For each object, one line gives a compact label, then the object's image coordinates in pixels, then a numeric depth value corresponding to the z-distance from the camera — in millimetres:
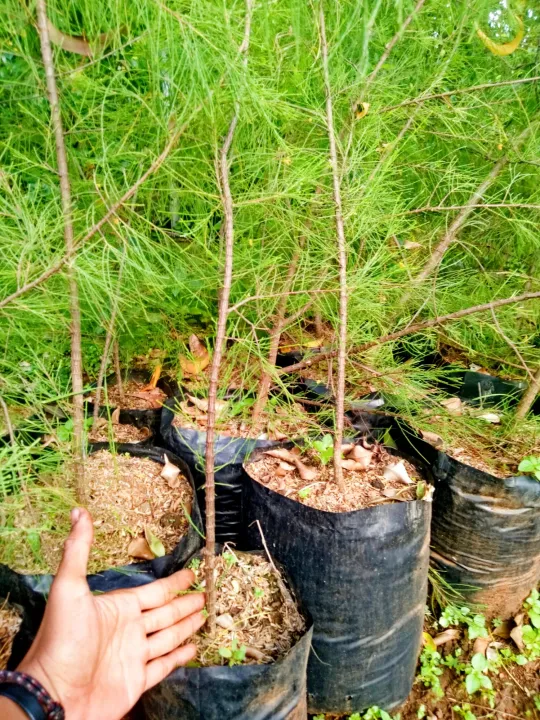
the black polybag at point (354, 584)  1095
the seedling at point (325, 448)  1287
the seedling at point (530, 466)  1361
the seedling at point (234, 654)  859
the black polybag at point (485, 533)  1377
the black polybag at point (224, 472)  1456
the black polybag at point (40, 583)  948
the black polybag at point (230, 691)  829
